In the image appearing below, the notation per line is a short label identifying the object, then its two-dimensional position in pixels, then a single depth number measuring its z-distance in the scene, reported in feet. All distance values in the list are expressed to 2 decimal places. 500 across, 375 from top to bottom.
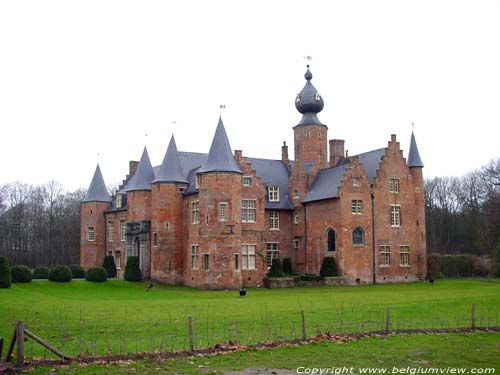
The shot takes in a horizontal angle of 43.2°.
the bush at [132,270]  162.30
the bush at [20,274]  133.80
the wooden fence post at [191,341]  48.19
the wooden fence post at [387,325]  58.13
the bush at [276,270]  153.79
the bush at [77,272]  173.17
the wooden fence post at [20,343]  42.30
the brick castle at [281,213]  146.00
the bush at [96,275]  147.64
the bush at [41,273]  154.81
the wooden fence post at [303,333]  53.11
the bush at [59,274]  140.15
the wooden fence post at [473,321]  60.70
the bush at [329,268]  155.22
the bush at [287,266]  167.32
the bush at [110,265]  182.09
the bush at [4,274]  122.31
